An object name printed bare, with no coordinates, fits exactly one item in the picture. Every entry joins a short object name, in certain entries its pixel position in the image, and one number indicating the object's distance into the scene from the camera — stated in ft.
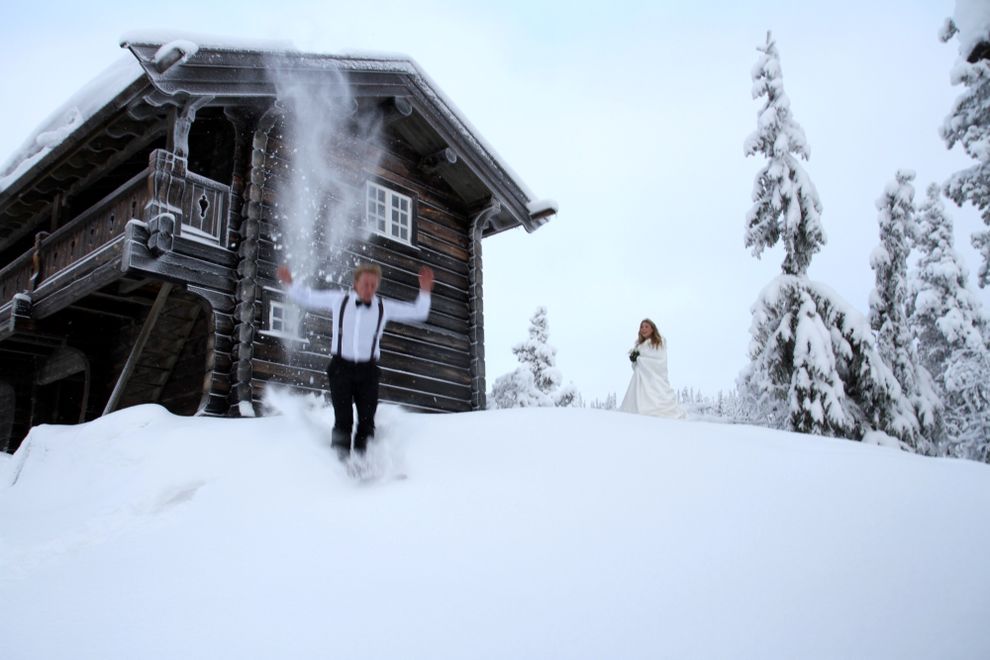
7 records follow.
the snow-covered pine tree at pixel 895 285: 66.49
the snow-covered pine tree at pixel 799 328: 48.85
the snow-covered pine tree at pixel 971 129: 41.11
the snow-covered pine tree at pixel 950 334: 75.25
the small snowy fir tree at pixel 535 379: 93.40
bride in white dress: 33.30
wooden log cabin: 29.53
